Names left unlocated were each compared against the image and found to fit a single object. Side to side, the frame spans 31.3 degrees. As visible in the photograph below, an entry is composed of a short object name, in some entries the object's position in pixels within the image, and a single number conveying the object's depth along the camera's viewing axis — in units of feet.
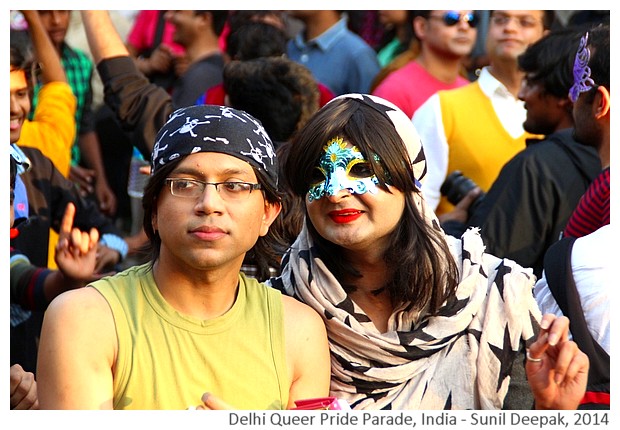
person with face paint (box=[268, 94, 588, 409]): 11.08
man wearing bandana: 9.59
